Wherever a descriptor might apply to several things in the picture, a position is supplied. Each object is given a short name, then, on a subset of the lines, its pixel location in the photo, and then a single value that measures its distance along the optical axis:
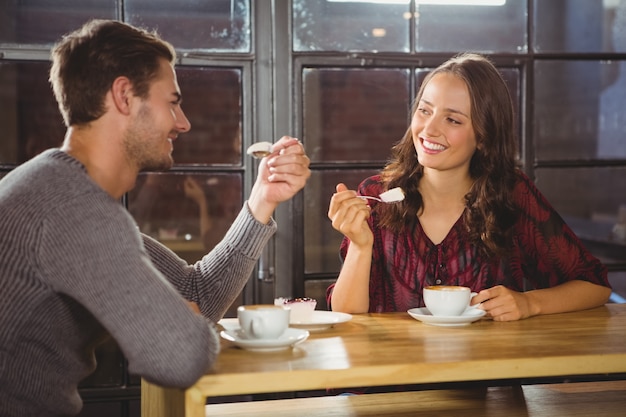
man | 1.27
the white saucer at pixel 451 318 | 1.72
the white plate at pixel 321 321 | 1.66
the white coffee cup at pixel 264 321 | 1.46
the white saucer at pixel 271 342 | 1.45
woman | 2.17
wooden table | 1.31
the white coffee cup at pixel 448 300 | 1.75
